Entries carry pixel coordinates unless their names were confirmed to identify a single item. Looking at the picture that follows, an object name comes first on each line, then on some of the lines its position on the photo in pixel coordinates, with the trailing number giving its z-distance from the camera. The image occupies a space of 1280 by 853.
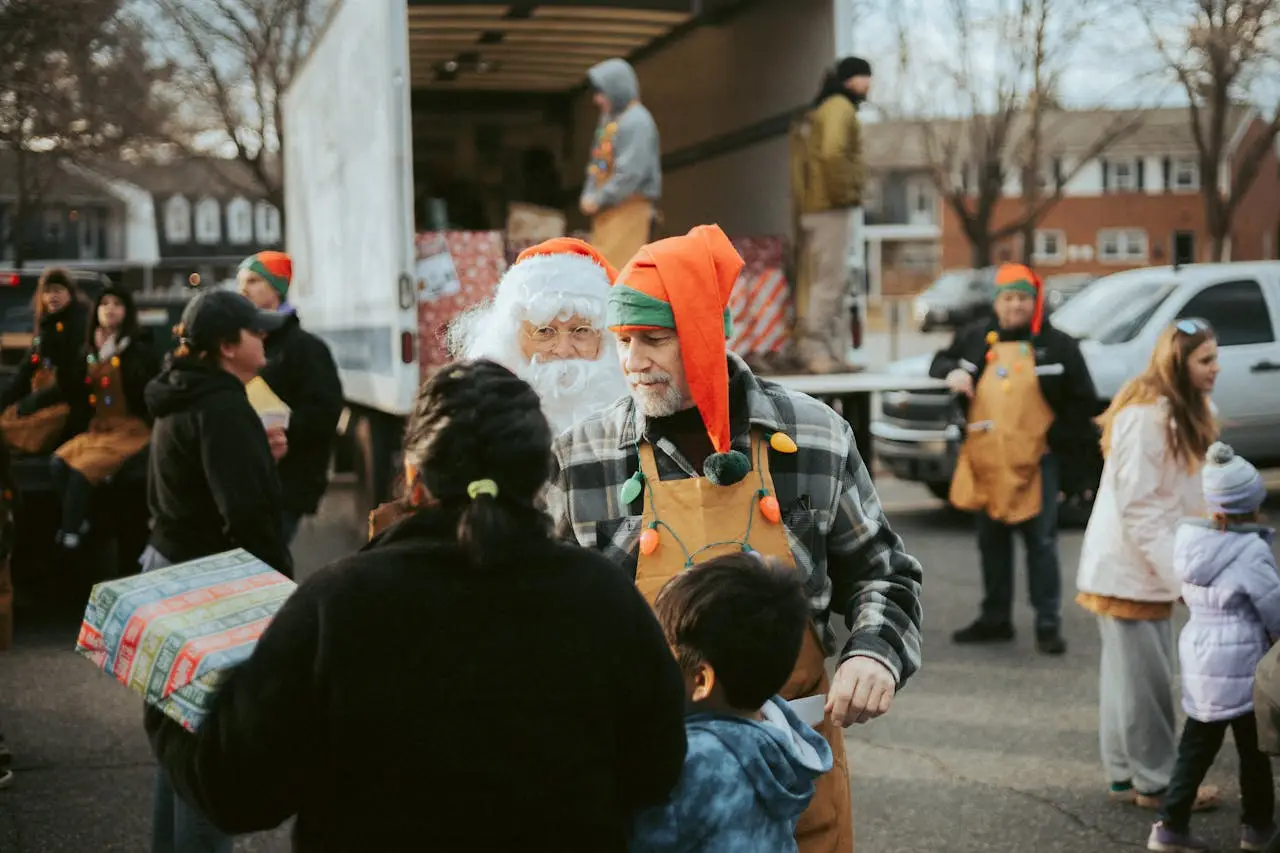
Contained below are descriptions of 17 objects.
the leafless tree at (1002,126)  25.84
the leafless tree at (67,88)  8.91
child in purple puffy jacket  4.64
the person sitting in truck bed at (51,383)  8.15
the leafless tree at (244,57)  22.56
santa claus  4.02
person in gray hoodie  8.76
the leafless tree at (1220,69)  21.55
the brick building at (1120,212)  69.56
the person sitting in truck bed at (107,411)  7.64
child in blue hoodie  2.28
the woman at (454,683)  1.93
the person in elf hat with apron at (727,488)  2.73
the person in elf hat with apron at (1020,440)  7.81
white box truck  8.64
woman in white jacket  5.29
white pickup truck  11.48
